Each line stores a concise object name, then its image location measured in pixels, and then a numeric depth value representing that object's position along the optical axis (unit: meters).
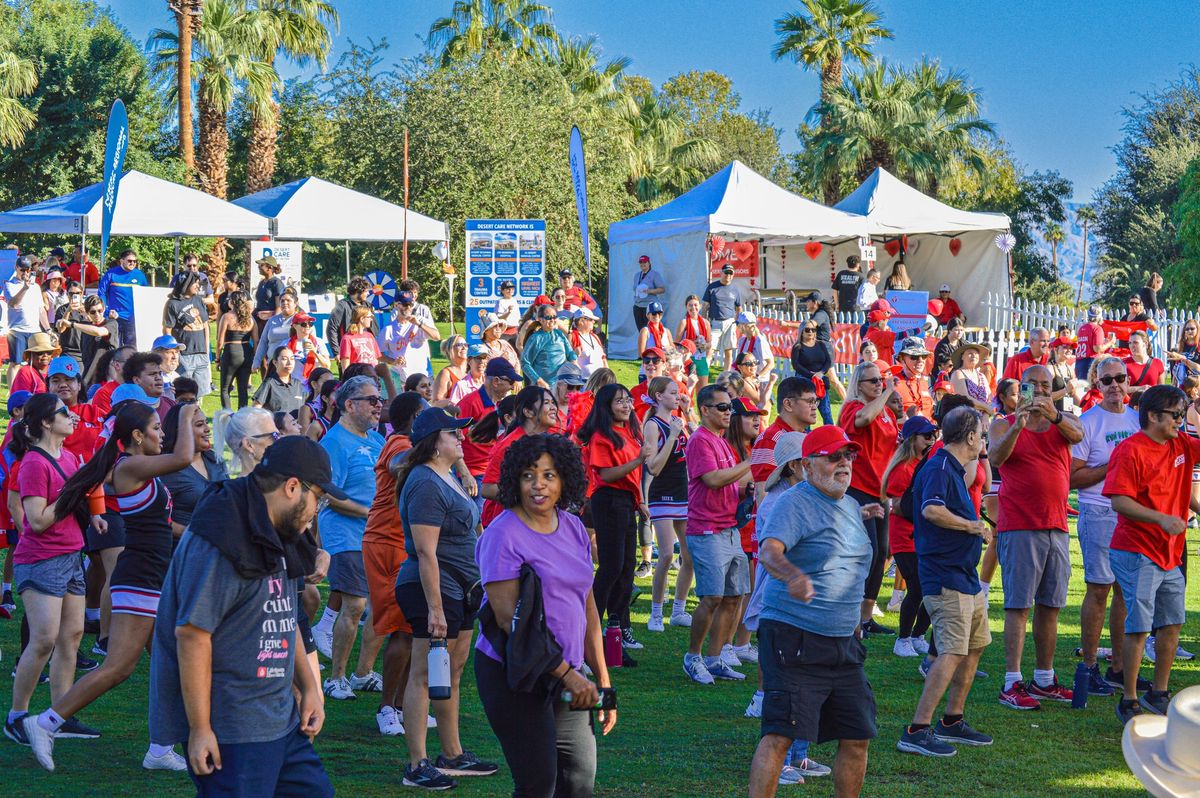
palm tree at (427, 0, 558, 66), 42.81
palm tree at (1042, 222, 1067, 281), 50.06
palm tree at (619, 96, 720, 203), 44.81
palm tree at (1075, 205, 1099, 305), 54.62
